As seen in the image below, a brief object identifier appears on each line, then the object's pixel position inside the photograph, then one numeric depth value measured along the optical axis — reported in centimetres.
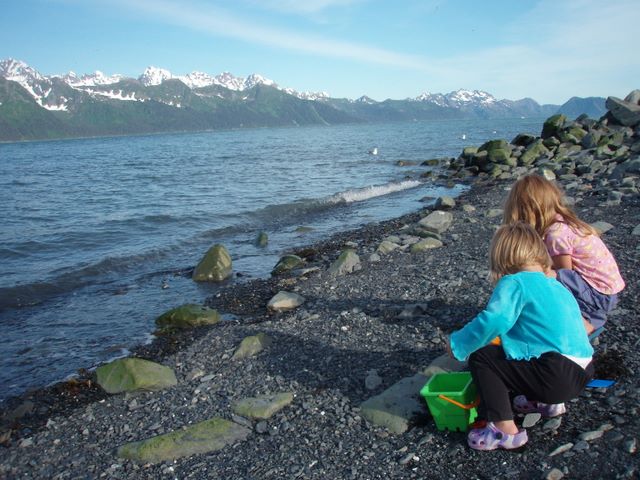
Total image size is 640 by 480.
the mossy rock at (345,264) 1184
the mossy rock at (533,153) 3114
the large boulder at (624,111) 3297
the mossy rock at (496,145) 3407
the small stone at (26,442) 621
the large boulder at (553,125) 3681
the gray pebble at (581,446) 420
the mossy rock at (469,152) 3628
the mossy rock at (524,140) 3803
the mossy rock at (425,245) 1275
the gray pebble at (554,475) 394
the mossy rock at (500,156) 3166
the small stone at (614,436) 423
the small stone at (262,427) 547
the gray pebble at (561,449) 421
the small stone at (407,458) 450
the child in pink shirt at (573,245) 543
